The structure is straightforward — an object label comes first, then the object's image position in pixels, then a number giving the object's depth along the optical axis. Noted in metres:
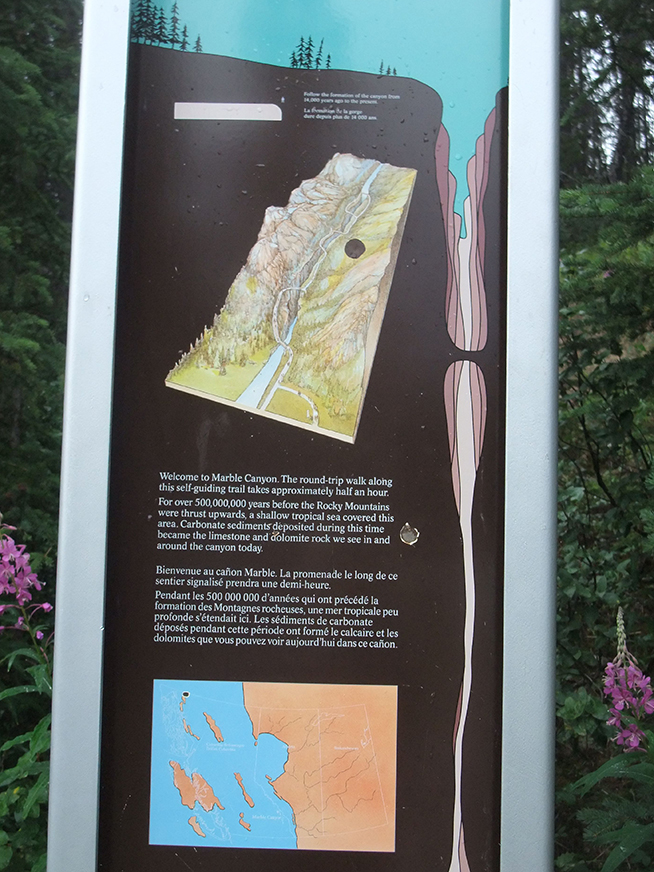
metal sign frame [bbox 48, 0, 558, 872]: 1.29
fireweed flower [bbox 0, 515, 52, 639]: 2.17
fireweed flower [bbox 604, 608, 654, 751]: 2.21
